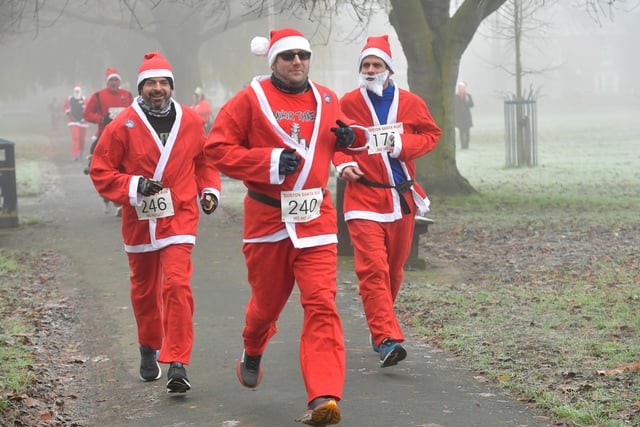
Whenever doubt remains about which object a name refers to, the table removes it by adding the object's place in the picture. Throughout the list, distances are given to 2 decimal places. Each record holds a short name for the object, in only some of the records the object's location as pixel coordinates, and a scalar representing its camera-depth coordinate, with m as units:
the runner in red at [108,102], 15.66
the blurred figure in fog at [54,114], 62.94
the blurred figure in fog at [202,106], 26.06
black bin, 16.09
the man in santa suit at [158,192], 6.76
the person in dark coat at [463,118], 37.78
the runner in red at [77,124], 34.25
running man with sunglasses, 6.05
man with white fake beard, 7.66
